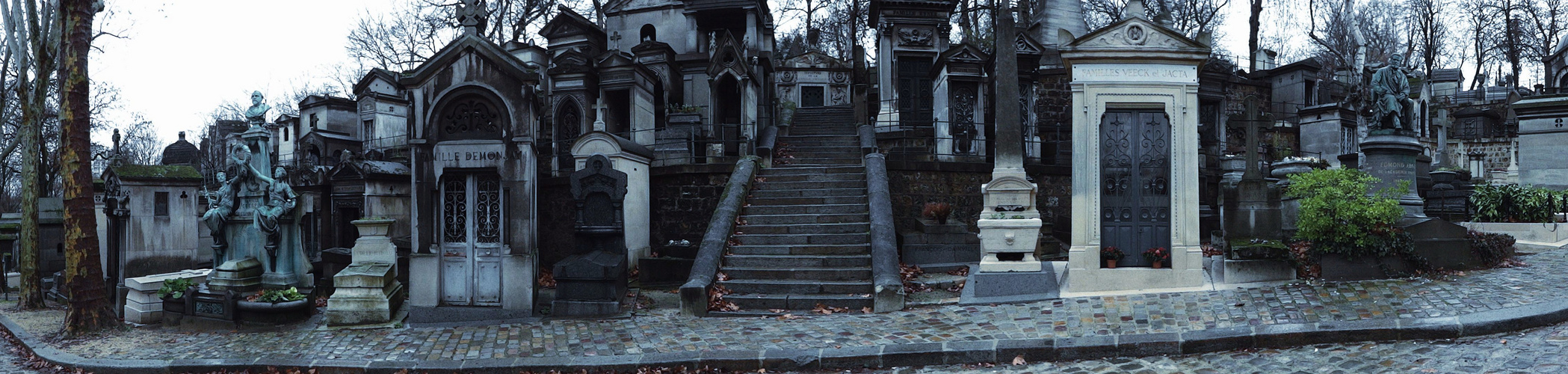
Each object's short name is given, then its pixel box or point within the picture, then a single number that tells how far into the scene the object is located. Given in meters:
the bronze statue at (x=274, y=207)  10.48
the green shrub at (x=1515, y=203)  12.80
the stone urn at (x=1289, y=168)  13.11
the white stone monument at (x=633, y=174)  12.67
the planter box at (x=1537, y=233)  12.41
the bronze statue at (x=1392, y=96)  11.61
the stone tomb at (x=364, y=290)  9.30
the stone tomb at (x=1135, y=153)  8.55
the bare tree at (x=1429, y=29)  36.81
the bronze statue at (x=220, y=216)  10.53
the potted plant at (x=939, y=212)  12.11
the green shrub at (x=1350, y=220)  8.66
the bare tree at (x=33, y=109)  12.14
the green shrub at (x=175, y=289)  9.98
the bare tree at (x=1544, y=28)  32.03
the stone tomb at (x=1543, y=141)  15.85
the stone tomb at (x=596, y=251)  9.05
